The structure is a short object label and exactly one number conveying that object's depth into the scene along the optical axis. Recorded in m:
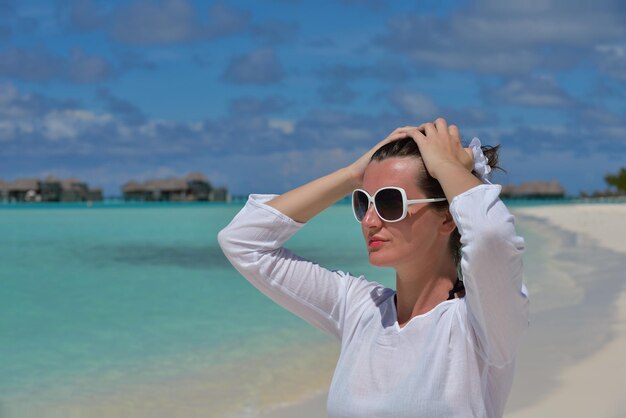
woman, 1.65
